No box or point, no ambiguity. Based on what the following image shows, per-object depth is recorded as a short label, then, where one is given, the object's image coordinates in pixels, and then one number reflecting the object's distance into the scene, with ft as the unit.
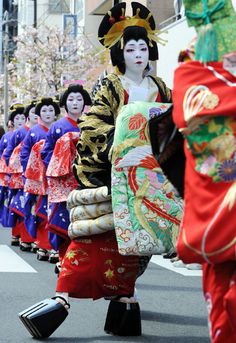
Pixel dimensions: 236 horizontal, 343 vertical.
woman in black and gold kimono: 30.68
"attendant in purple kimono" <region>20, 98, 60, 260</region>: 56.16
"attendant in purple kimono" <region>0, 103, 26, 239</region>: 67.99
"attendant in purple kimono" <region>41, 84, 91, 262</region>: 44.87
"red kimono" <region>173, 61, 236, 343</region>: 17.49
